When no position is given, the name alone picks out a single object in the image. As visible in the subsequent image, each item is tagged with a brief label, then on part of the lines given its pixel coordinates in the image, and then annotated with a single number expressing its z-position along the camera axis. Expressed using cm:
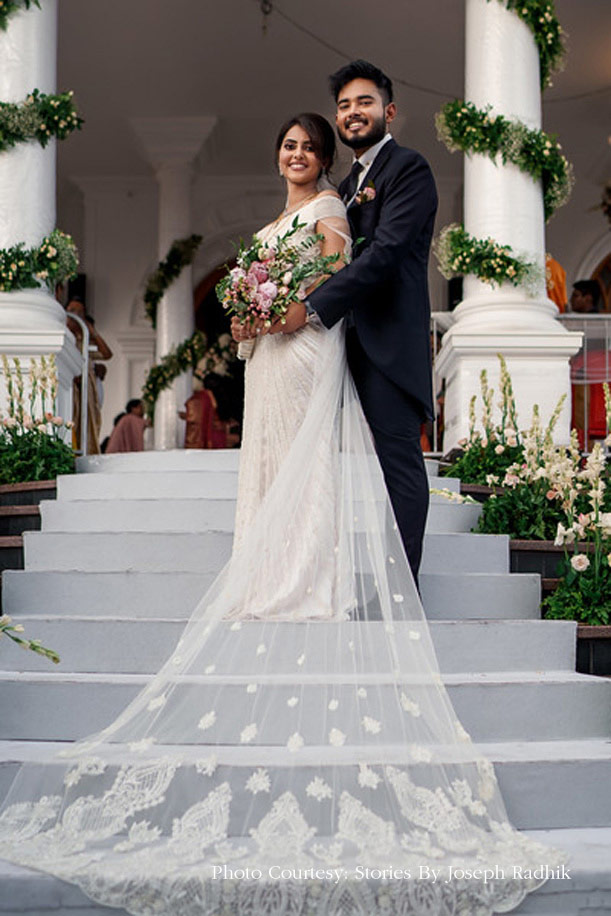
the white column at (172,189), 1272
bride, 261
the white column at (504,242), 728
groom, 389
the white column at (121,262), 1434
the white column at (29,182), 718
